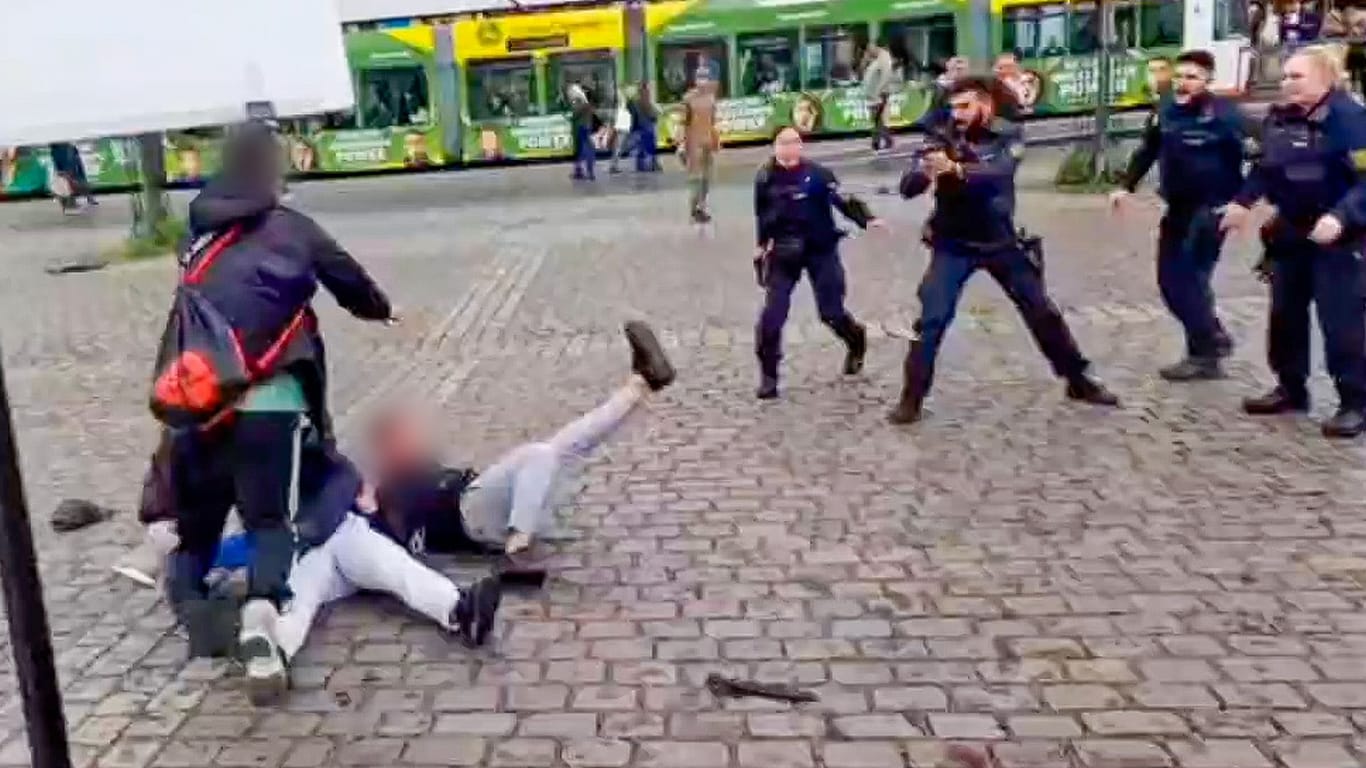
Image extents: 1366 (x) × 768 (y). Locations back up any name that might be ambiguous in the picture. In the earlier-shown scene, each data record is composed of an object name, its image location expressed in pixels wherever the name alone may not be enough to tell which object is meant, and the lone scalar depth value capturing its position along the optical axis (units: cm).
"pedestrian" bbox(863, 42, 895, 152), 2708
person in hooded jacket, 438
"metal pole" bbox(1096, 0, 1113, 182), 1864
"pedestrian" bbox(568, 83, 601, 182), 2619
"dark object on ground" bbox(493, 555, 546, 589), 534
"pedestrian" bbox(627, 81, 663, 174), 2662
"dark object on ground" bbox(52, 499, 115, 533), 646
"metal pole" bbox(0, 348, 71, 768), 288
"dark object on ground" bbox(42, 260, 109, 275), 1714
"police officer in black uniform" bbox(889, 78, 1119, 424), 735
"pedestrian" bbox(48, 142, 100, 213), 2634
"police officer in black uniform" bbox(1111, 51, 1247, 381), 802
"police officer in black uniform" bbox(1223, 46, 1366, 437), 677
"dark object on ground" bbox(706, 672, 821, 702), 430
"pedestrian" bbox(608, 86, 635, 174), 2673
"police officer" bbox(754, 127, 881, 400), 841
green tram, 2811
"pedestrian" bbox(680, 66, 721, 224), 1803
